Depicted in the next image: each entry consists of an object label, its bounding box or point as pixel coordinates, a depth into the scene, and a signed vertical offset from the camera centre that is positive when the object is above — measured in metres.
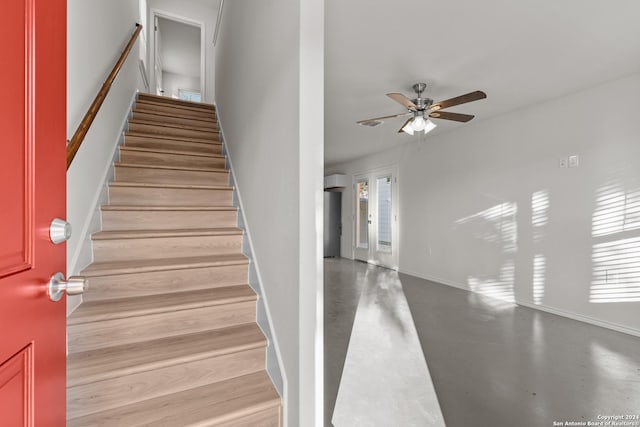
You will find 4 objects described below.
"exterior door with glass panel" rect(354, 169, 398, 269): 6.02 -0.15
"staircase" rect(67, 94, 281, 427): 1.24 -0.54
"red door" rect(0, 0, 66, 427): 0.50 +0.01
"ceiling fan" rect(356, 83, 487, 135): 2.98 +1.02
